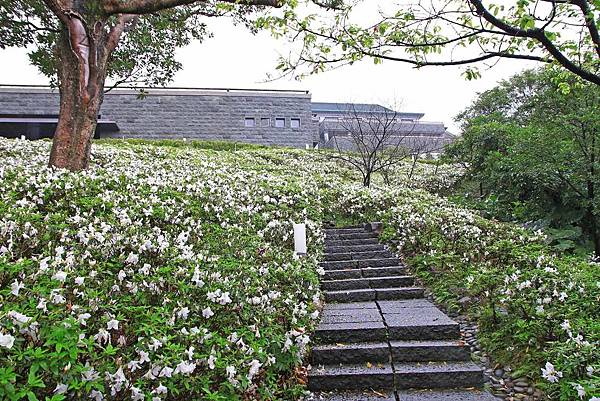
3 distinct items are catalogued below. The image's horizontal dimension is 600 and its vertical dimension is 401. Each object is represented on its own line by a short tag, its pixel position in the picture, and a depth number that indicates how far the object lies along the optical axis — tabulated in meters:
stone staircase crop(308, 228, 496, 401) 3.89
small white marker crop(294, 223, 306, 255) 6.45
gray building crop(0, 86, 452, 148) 23.08
